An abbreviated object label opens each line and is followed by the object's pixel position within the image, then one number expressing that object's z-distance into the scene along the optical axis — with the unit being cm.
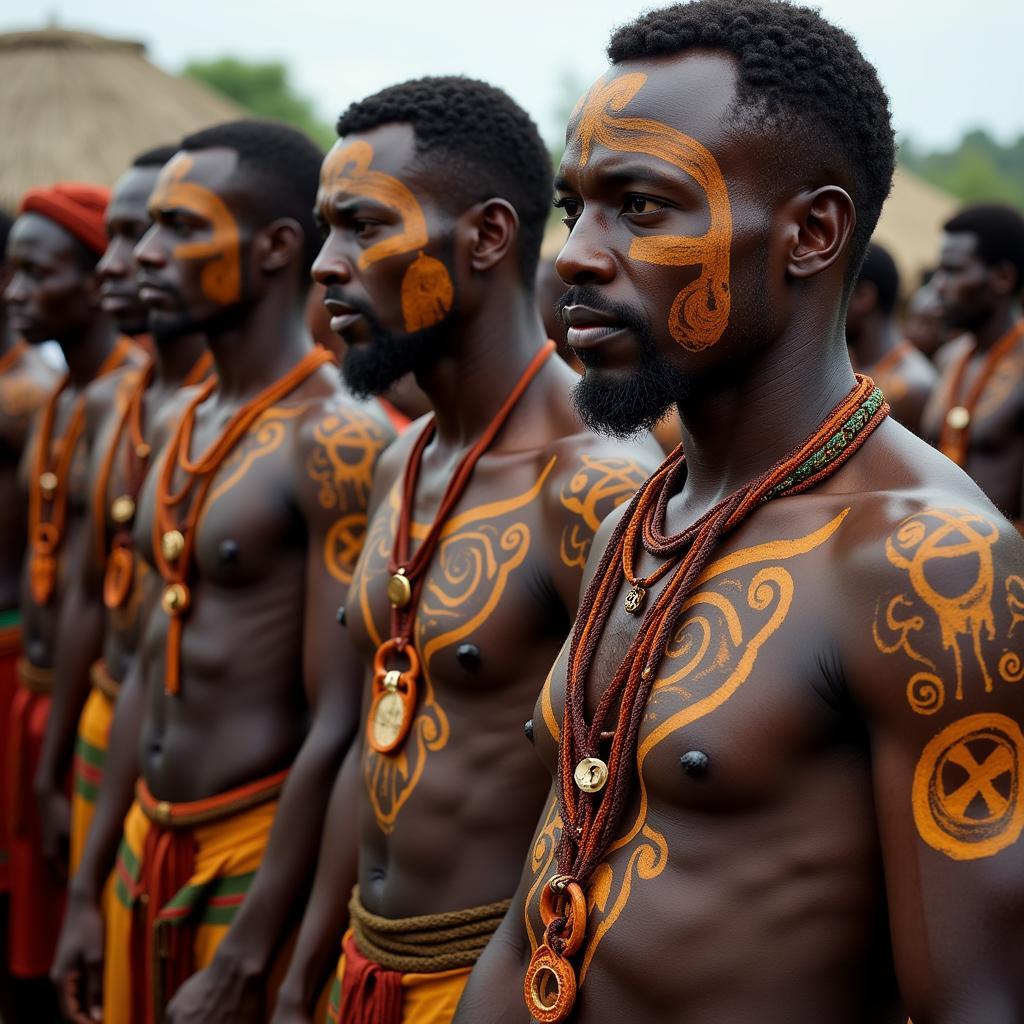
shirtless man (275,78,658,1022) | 316
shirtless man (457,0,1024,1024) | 191
